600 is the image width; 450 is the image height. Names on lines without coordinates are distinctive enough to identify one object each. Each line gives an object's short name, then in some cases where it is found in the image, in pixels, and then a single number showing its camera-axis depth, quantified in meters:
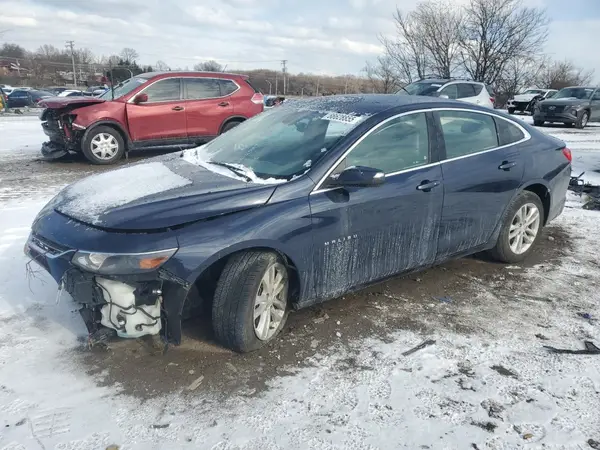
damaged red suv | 9.15
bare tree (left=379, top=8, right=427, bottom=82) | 34.34
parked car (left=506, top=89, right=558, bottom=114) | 26.63
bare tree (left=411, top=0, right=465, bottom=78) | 33.81
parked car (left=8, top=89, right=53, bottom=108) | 30.36
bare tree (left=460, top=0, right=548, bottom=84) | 33.36
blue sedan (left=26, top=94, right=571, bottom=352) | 2.85
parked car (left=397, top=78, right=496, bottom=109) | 15.15
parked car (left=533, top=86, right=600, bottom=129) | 18.86
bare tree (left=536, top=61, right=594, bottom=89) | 49.59
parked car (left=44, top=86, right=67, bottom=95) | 37.01
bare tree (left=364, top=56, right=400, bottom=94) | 35.28
